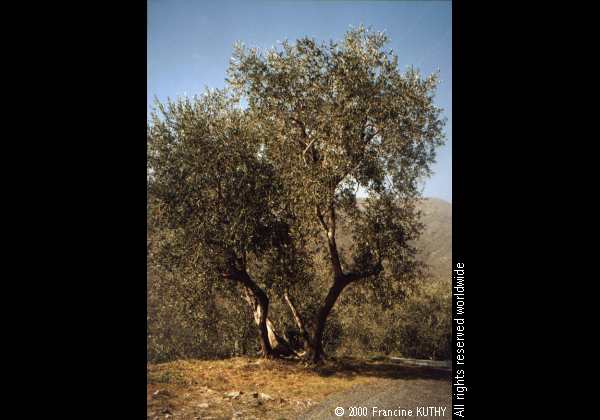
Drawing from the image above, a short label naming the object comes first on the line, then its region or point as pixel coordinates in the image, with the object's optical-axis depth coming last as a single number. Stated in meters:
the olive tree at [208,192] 12.27
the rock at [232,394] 9.35
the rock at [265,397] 9.16
